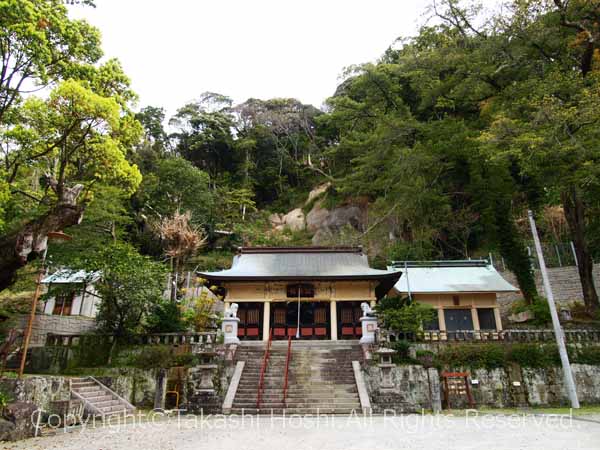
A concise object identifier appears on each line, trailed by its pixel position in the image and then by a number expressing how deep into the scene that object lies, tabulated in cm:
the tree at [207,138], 4306
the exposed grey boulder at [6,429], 779
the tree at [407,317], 1467
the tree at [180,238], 2264
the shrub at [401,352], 1391
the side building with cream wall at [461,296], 1923
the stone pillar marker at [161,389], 1318
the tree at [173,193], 3144
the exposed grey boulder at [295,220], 3784
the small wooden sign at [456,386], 1330
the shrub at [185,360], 1393
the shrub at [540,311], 1725
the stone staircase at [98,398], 1121
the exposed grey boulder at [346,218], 3425
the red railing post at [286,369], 1150
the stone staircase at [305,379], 1138
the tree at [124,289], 1460
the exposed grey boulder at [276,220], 3934
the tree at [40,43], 908
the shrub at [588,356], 1374
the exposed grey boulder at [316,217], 3616
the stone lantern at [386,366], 1278
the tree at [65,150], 870
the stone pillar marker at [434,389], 1292
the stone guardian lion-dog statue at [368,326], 1478
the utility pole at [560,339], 1111
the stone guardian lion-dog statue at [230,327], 1480
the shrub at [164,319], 1527
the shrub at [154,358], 1395
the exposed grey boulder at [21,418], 805
